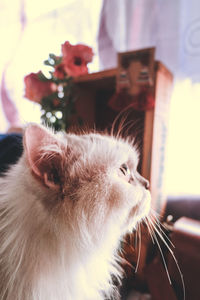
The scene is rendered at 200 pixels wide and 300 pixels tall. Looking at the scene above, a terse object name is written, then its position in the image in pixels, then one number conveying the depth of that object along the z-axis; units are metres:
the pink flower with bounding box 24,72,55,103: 0.63
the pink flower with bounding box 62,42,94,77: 0.58
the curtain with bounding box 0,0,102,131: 0.77
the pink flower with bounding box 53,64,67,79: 0.65
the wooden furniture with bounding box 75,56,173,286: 0.57
